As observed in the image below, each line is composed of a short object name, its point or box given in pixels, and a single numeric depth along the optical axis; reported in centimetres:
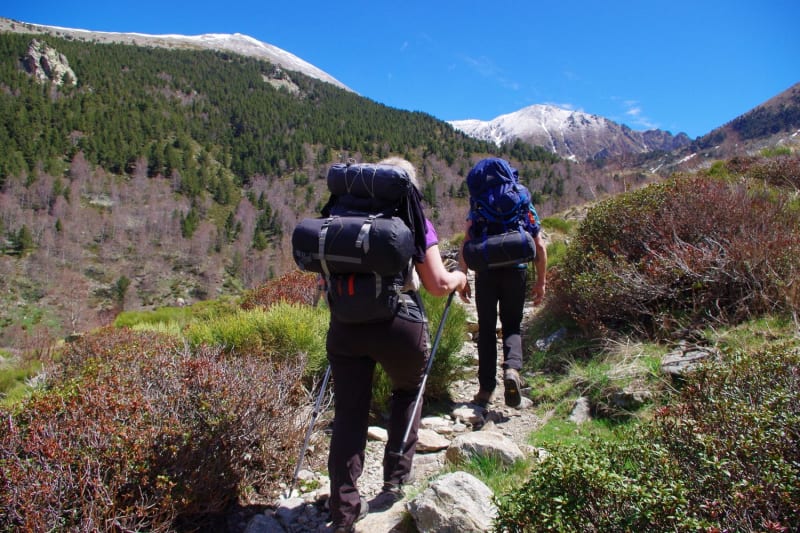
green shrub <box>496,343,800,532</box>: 139
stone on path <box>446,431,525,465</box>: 246
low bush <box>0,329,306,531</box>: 190
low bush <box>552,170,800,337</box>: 371
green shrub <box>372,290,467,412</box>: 382
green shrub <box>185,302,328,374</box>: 409
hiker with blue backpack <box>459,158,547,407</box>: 330
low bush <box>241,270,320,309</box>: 639
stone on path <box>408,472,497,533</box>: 187
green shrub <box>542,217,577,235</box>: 1058
